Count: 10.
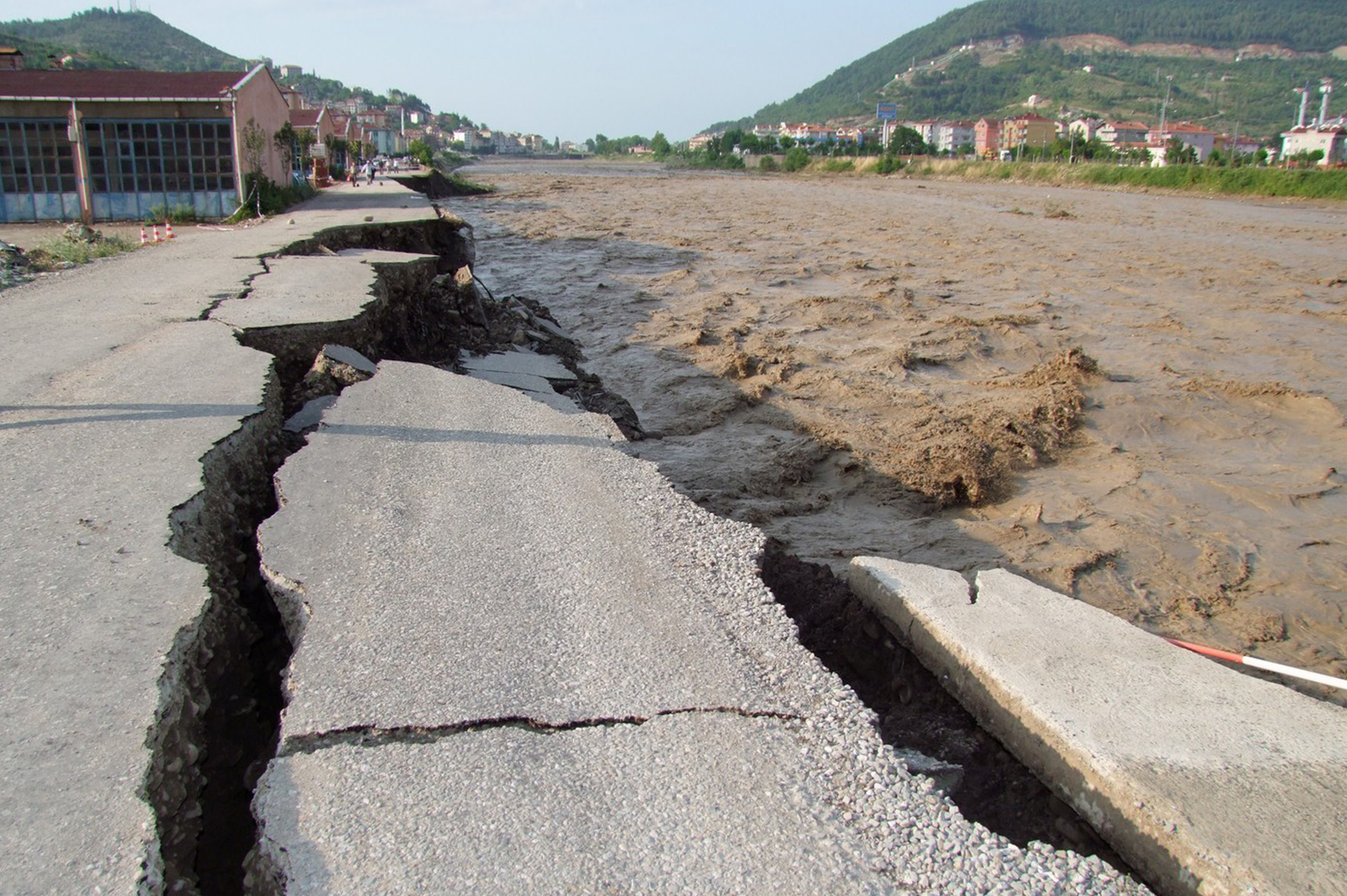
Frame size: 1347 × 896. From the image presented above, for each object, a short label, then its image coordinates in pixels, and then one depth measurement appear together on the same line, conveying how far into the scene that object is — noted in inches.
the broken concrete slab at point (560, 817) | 87.0
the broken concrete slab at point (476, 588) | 114.7
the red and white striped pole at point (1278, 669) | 141.4
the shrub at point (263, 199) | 818.8
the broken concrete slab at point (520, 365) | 363.9
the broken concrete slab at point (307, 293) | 304.5
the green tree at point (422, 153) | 2581.9
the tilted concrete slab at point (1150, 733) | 98.0
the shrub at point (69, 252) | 477.9
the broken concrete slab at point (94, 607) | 87.7
